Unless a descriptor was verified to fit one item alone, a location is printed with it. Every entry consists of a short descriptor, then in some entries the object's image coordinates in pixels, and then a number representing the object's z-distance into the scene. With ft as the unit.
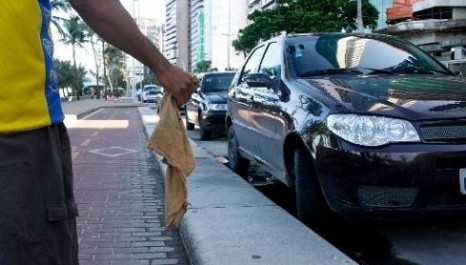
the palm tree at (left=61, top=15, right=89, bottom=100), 231.46
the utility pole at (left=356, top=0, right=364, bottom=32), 119.65
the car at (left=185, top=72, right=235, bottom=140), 40.47
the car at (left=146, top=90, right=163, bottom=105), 136.69
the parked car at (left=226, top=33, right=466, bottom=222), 12.10
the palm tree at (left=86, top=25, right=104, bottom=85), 299.62
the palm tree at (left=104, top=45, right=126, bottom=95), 329.11
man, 5.20
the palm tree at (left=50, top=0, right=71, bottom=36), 132.66
